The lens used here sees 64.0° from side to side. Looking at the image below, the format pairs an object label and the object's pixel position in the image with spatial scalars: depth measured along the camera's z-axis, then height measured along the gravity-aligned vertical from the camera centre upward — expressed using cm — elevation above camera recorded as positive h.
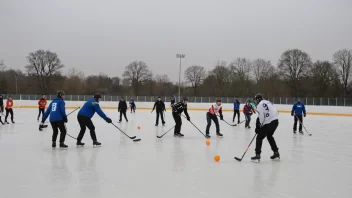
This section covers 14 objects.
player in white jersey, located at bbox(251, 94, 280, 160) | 532 -43
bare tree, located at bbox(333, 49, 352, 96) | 3472 +431
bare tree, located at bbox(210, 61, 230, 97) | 4401 +349
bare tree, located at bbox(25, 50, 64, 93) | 4184 +449
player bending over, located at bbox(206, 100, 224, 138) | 878 -56
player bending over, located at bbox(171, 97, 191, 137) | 873 -33
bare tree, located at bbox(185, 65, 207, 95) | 4816 +391
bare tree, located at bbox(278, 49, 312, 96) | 3772 +445
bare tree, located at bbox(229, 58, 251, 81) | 4548 +512
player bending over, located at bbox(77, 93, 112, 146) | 649 -36
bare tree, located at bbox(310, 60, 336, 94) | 3528 +299
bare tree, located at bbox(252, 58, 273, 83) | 4510 +511
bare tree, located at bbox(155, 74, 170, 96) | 5117 +278
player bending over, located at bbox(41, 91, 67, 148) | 624 -42
